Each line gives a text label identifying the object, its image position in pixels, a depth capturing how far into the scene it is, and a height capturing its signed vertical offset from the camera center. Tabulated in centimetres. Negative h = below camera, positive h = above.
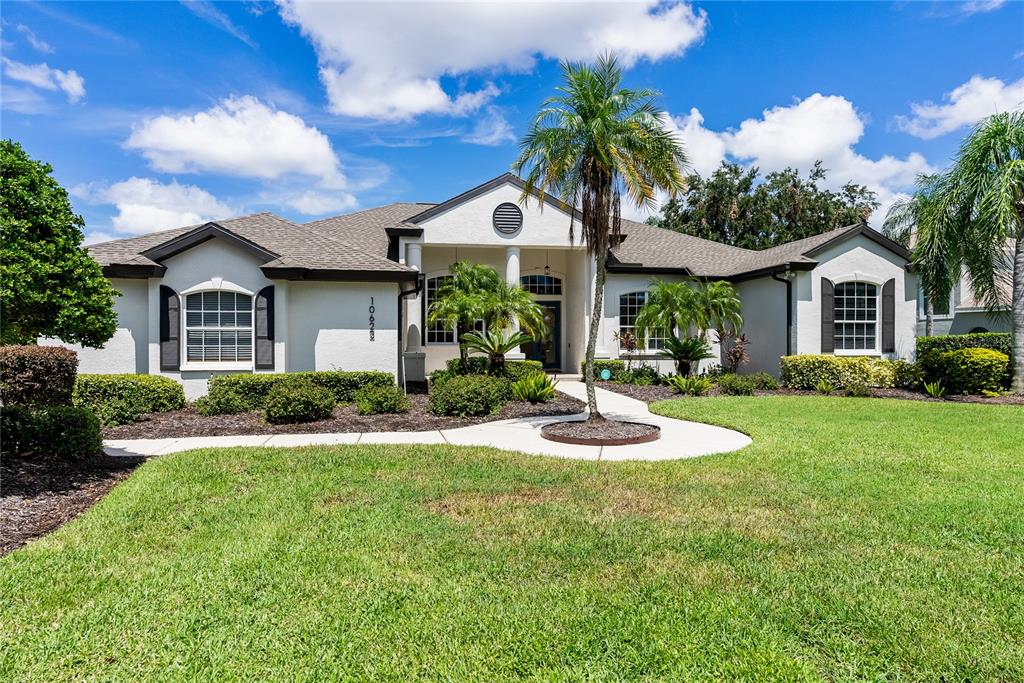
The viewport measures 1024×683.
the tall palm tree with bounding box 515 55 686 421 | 908 +317
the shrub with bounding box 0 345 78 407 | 823 -55
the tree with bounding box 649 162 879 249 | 3281 +793
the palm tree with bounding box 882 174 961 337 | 1464 +236
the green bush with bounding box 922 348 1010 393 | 1452 -83
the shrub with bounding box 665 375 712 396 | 1495 -127
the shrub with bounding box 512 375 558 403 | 1346 -124
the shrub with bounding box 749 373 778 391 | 1588 -128
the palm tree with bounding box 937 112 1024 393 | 1341 +333
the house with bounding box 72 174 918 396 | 1330 +148
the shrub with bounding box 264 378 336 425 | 1061 -126
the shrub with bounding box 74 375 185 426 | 1074 -118
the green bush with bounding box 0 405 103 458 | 705 -119
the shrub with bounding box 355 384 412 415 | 1170 -135
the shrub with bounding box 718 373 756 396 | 1503 -129
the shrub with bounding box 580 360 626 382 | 1803 -92
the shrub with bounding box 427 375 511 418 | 1164 -125
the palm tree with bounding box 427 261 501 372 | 1381 +105
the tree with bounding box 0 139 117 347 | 609 +89
